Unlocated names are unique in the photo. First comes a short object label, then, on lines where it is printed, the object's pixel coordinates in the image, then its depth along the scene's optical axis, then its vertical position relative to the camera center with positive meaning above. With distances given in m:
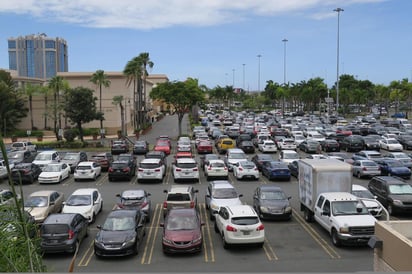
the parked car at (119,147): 46.41 -4.29
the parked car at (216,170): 31.56 -4.39
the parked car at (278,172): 31.52 -4.52
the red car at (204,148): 46.69 -4.40
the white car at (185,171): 30.62 -4.31
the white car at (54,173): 31.19 -4.59
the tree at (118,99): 65.69 +0.39
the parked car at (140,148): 46.22 -4.35
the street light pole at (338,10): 71.38 +13.25
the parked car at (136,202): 20.91 -4.31
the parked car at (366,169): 31.70 -4.38
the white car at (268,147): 47.53 -4.40
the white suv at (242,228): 16.64 -4.32
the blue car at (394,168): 31.86 -4.43
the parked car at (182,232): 15.99 -4.36
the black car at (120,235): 15.78 -4.41
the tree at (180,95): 61.31 +0.85
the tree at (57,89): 64.12 +1.80
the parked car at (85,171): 31.92 -4.53
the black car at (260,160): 34.57 -4.17
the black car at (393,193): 21.39 -4.19
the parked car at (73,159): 35.84 -4.29
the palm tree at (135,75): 70.38 +3.92
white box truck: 16.62 -3.82
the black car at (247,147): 47.61 -4.43
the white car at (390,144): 47.69 -4.27
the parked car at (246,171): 31.72 -4.51
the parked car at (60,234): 15.87 -4.33
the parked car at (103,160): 35.97 -4.27
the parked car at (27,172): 31.16 -4.51
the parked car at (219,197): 21.02 -4.23
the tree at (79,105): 52.59 -0.31
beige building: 70.88 -0.17
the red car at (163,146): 45.79 -4.21
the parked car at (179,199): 21.00 -4.21
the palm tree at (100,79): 66.39 +3.11
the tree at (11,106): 63.50 -0.49
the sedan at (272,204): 20.67 -4.38
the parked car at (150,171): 30.59 -4.30
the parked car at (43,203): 19.94 -4.29
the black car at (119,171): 31.66 -4.46
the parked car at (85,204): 20.51 -4.36
